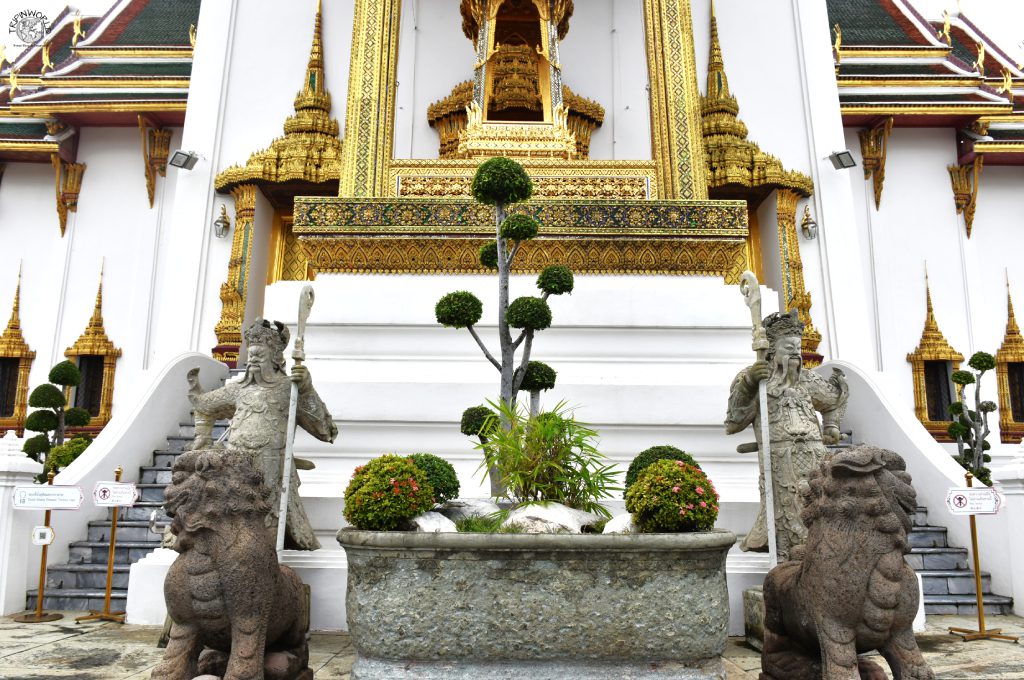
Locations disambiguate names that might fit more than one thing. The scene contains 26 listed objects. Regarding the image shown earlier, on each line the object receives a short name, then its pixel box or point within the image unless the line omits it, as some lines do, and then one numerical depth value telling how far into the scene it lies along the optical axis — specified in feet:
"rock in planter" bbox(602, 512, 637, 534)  8.80
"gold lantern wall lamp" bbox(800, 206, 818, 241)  26.99
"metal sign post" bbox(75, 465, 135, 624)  13.25
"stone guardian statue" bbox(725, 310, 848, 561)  11.23
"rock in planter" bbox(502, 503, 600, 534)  8.71
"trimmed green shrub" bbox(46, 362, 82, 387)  22.17
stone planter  7.81
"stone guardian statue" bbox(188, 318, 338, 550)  11.61
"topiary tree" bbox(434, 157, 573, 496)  11.38
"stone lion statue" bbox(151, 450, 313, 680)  7.45
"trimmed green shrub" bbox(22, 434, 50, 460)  20.22
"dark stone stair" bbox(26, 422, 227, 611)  14.21
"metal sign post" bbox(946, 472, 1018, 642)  11.99
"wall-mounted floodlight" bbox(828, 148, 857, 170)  26.48
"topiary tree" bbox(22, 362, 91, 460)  20.67
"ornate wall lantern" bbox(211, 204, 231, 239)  26.89
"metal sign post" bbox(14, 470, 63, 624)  13.15
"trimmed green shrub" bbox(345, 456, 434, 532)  8.52
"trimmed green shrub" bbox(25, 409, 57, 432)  20.99
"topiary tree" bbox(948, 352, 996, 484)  23.27
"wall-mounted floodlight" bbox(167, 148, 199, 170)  26.13
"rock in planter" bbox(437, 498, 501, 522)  9.68
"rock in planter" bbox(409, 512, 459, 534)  8.68
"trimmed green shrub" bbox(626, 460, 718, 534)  8.52
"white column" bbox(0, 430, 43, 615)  13.84
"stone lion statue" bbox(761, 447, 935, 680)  7.30
